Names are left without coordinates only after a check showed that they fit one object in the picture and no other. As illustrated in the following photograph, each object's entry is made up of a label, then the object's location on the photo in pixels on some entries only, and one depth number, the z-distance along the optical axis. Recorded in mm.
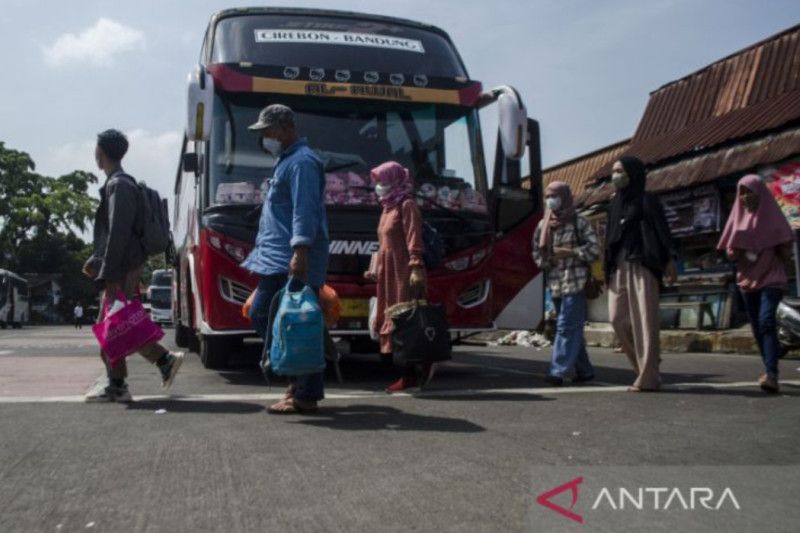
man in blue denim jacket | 5469
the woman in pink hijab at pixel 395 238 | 6969
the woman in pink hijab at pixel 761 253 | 7082
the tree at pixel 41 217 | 62375
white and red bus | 7746
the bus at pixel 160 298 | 44062
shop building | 14164
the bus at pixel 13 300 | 46134
